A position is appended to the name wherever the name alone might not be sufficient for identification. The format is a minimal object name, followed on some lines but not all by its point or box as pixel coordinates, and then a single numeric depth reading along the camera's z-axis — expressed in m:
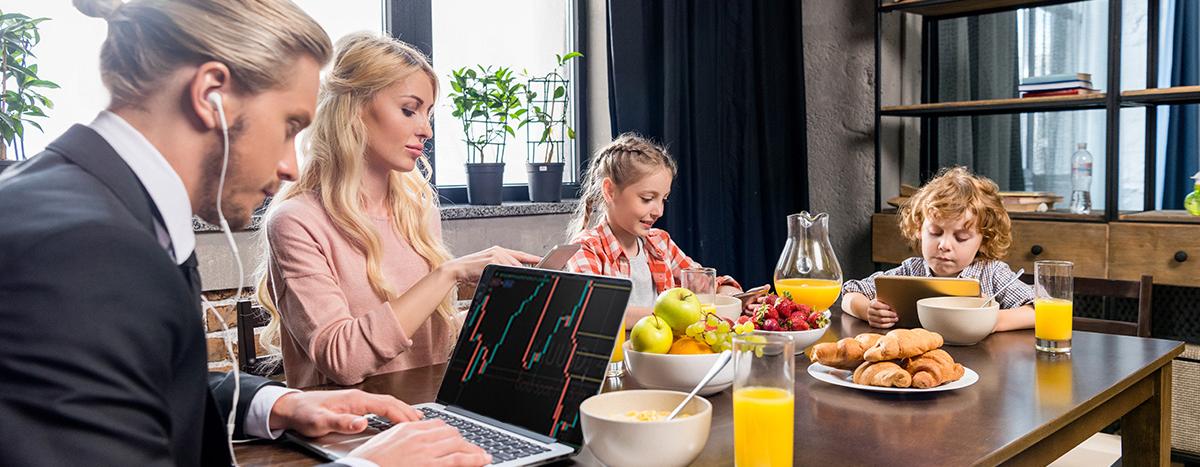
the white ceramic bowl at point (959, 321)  1.63
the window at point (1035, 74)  3.42
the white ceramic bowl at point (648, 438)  0.91
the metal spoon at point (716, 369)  0.96
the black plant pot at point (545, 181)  3.01
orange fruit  1.25
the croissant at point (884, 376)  1.29
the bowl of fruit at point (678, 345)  1.23
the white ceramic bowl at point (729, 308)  1.54
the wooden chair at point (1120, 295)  2.05
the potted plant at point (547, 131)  3.00
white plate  1.30
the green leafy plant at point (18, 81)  2.07
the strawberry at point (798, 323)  1.50
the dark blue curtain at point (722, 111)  3.01
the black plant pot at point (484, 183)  2.85
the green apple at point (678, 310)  1.26
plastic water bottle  3.38
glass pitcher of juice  1.70
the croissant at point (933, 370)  1.30
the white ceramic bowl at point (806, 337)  1.49
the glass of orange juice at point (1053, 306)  1.60
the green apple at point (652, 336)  1.24
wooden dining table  1.04
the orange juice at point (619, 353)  1.42
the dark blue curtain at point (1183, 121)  3.27
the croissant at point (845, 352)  1.38
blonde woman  1.54
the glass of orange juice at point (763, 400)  0.96
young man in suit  0.62
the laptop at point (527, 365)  1.04
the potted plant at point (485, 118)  2.81
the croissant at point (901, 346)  1.33
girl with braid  2.32
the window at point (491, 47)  2.92
